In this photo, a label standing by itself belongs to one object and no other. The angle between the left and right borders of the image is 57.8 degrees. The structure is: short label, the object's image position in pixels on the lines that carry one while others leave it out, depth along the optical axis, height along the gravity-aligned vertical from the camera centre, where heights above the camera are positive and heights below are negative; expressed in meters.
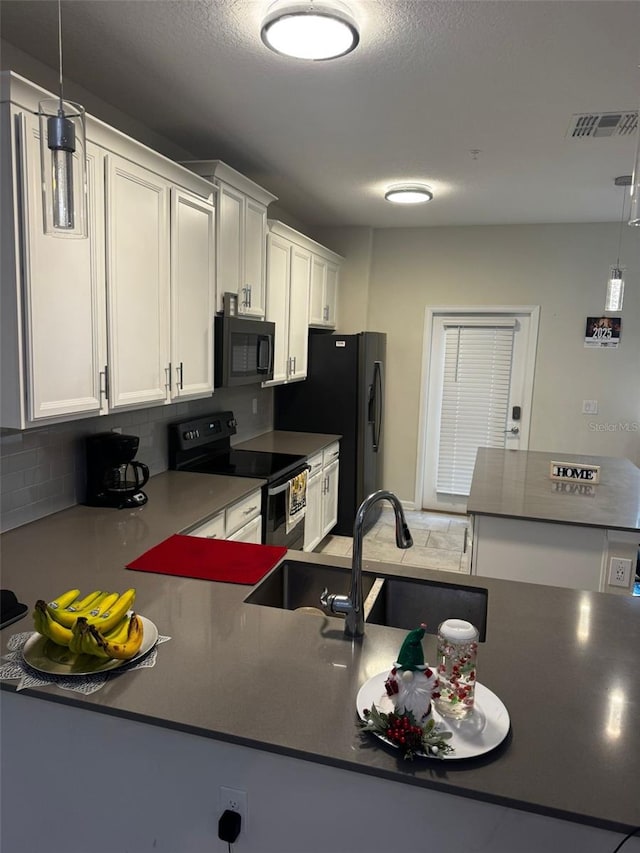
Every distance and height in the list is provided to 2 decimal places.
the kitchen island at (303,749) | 1.05 -0.75
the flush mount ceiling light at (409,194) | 3.92 +1.08
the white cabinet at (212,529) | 2.43 -0.79
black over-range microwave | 3.11 -0.03
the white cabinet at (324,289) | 4.73 +0.51
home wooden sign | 3.31 -0.65
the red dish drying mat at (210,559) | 1.85 -0.72
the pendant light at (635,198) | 1.56 +0.44
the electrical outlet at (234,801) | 1.20 -0.94
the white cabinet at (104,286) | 1.74 +0.21
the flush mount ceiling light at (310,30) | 1.82 +1.03
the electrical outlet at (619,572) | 2.50 -0.91
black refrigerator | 4.69 -0.43
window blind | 5.34 -0.39
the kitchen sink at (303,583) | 1.97 -0.80
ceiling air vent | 2.63 +1.10
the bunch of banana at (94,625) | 1.28 -0.66
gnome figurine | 1.12 -0.65
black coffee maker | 2.49 -0.55
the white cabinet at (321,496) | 4.14 -1.11
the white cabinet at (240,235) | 3.03 +0.63
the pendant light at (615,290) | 3.33 +0.40
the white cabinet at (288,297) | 3.90 +0.36
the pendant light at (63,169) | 1.17 +0.35
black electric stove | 3.24 -0.71
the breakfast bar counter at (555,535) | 2.51 -0.78
